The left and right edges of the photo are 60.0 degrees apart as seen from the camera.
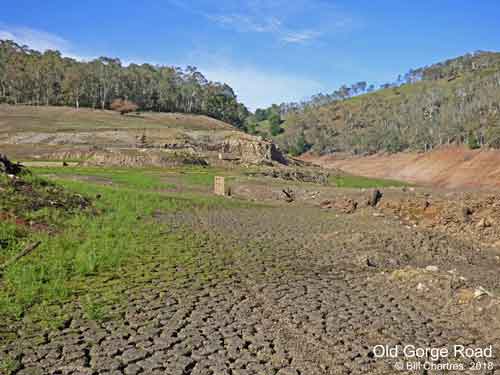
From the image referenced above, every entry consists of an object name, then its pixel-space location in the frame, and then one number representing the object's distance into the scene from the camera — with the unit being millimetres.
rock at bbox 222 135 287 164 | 55688
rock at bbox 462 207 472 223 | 14195
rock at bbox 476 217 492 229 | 13148
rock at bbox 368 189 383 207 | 18203
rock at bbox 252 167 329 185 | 38500
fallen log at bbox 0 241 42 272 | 7935
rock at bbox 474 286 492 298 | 6371
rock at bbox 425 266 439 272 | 7816
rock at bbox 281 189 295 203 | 22644
